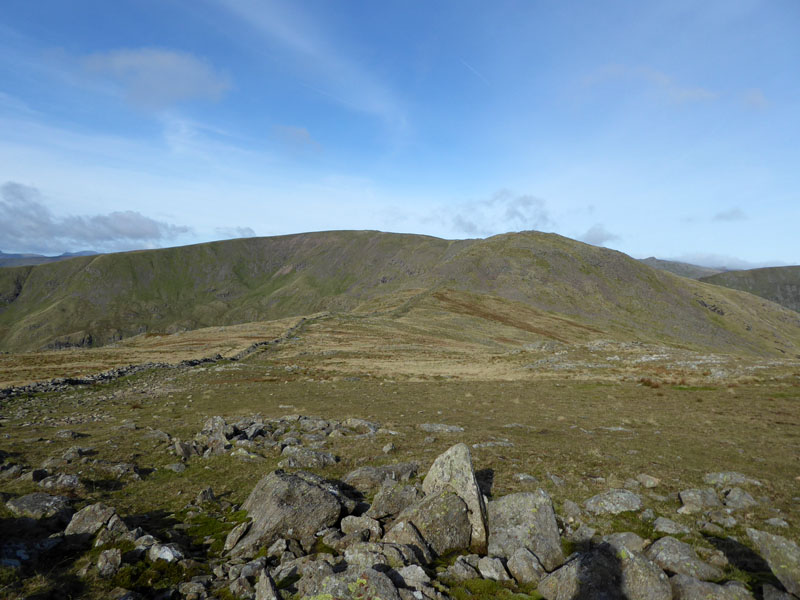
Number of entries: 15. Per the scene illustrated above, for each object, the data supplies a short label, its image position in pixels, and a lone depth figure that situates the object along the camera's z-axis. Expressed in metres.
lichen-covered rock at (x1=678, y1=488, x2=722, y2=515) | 13.83
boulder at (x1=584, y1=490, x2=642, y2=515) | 13.78
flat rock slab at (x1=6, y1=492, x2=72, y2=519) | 12.34
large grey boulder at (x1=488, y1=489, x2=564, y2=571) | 11.02
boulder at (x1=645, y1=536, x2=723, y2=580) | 9.87
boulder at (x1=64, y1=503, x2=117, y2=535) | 11.66
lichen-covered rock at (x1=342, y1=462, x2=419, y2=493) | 16.06
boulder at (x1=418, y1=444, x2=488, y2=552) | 12.05
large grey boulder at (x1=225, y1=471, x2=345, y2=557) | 11.76
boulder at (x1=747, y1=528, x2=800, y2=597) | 9.57
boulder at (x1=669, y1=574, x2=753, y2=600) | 8.76
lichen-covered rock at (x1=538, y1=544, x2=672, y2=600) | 9.05
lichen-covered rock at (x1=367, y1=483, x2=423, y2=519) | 12.89
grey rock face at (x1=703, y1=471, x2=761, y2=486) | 16.42
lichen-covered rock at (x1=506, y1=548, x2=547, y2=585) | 10.09
